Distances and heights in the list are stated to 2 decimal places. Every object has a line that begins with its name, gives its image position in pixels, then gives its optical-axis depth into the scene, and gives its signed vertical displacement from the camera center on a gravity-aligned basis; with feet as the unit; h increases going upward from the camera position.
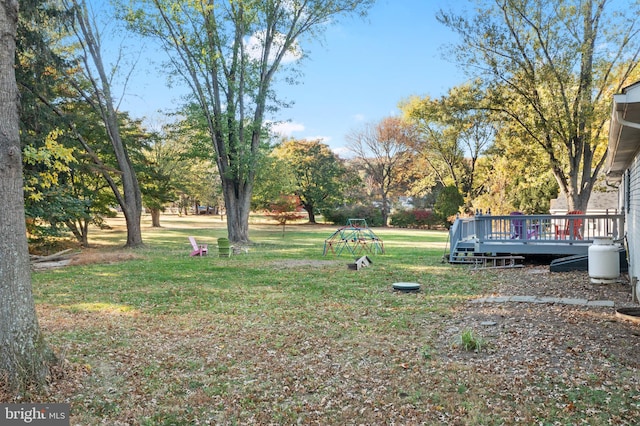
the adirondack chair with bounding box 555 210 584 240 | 39.09 -2.13
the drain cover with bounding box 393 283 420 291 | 29.27 -5.03
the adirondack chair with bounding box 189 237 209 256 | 53.45 -4.46
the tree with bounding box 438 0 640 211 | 52.03 +18.46
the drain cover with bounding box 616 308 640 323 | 19.10 -4.71
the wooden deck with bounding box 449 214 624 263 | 38.55 -2.72
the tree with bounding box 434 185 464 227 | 118.73 +2.50
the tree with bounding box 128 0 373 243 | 60.39 +23.02
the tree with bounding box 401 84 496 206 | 116.47 +17.47
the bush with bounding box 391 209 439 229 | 131.34 -2.22
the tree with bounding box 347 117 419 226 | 136.67 +20.03
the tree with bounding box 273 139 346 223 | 142.61 +12.52
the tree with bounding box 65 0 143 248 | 56.54 +15.97
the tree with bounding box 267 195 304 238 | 108.47 +1.36
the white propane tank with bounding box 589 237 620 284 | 29.17 -3.64
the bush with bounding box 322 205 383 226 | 138.72 -0.52
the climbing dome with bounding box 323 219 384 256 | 55.01 -4.95
